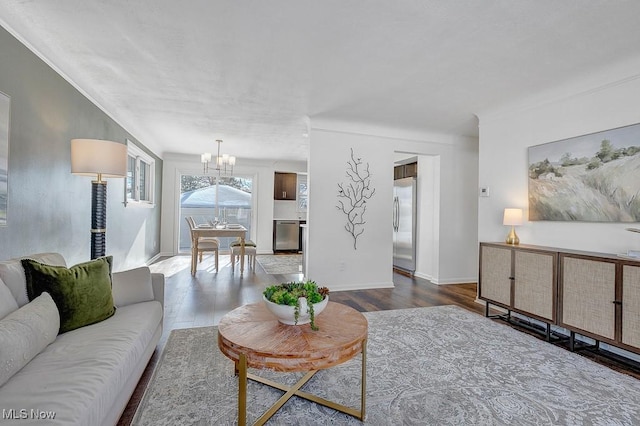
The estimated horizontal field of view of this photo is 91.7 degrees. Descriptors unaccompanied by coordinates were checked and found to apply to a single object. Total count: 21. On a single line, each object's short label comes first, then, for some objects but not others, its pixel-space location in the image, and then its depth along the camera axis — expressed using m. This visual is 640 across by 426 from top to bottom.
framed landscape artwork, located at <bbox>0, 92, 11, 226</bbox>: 1.98
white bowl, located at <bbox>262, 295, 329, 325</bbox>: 1.61
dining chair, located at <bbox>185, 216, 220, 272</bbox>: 5.40
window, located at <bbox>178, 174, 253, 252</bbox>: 7.44
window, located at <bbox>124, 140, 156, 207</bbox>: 4.91
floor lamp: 2.41
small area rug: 5.71
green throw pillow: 1.68
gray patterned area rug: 1.65
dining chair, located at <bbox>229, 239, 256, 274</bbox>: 5.43
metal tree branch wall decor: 4.46
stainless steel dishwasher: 8.23
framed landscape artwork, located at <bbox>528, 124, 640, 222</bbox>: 2.57
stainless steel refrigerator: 5.40
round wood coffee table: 1.37
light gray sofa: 1.07
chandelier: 5.43
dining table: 5.11
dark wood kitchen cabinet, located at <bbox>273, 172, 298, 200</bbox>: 8.29
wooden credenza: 2.26
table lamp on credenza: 3.32
